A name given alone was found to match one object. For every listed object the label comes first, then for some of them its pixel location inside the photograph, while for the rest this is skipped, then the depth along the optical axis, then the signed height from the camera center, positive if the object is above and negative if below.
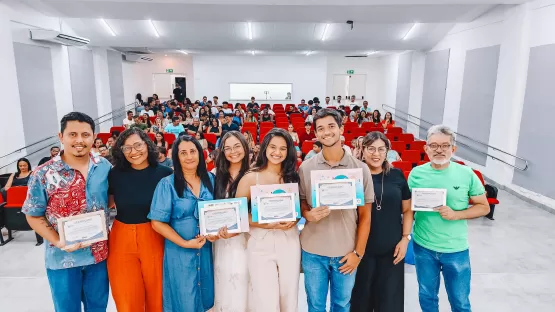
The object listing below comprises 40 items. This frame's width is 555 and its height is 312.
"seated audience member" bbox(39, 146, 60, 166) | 6.09 -1.13
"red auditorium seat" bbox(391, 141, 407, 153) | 7.27 -1.18
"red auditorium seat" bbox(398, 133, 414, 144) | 8.69 -1.21
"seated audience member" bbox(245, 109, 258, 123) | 10.84 -0.93
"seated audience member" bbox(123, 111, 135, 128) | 10.34 -0.97
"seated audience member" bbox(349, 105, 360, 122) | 12.10 -0.89
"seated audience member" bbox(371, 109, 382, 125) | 11.05 -0.91
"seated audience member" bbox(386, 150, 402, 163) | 5.57 -1.07
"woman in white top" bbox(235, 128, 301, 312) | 2.16 -0.97
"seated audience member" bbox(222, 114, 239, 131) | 9.20 -1.00
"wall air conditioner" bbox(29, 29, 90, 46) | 7.95 +1.16
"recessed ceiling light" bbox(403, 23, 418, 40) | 10.82 +1.82
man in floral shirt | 2.08 -0.70
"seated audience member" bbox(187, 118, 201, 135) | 9.00 -1.00
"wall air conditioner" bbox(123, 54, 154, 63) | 16.33 +1.44
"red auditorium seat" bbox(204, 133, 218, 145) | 8.18 -1.17
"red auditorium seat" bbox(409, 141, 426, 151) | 7.89 -1.27
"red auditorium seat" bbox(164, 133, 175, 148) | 8.05 -1.15
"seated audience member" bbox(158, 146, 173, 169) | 4.10 -0.87
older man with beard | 2.39 -0.89
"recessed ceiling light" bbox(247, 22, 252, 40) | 10.67 +1.90
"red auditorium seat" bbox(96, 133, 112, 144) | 8.19 -1.16
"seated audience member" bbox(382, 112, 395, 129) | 10.55 -1.00
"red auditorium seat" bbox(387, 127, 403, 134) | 9.27 -1.09
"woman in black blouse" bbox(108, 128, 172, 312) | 2.22 -0.91
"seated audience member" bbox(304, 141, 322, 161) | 5.77 -0.99
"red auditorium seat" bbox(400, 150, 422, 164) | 6.78 -1.28
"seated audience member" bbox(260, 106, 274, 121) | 10.77 -0.88
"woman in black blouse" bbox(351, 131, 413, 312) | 2.26 -0.98
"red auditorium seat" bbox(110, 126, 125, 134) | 8.80 -1.07
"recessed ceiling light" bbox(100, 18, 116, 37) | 10.51 +1.82
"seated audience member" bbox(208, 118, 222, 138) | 9.03 -1.02
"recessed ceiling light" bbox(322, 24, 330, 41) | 10.95 +1.81
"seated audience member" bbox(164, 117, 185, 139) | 8.73 -1.02
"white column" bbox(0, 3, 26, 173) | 6.75 -0.18
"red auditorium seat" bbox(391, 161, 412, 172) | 5.44 -1.22
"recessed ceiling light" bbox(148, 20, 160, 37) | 10.69 +1.85
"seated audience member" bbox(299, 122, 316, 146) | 7.79 -1.06
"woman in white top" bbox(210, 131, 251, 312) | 2.24 -1.09
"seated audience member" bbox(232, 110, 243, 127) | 10.13 -0.92
